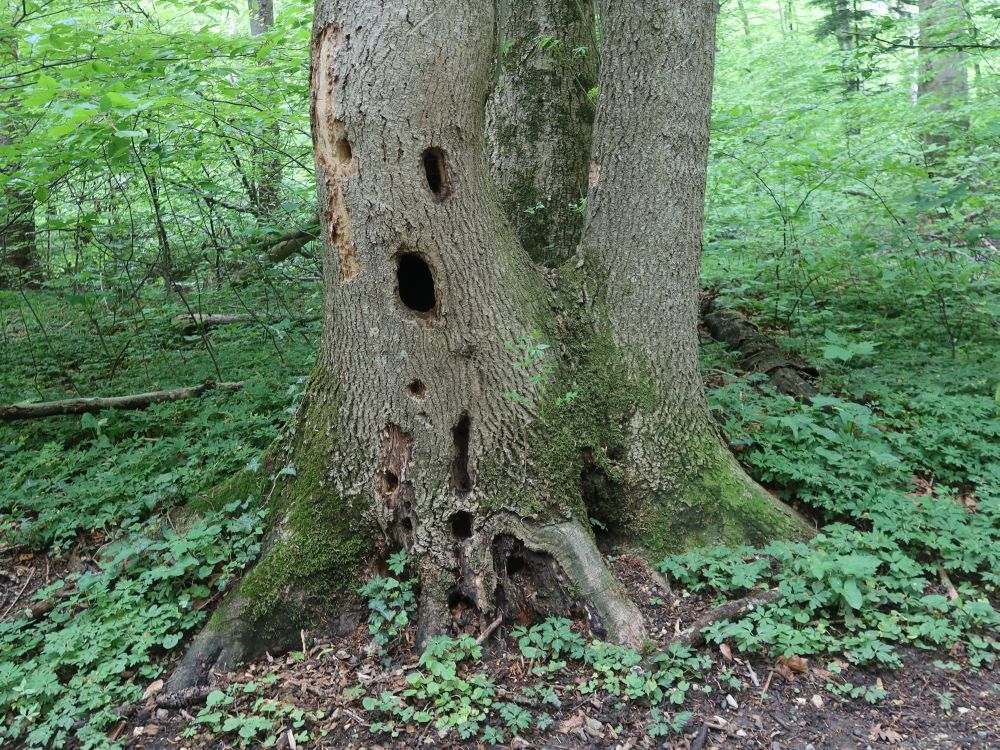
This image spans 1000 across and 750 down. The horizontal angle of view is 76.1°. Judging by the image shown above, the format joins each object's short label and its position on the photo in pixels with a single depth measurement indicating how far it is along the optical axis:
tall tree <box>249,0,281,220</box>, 7.08
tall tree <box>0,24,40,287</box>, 5.14
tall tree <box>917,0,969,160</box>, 6.52
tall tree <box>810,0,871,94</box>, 12.41
